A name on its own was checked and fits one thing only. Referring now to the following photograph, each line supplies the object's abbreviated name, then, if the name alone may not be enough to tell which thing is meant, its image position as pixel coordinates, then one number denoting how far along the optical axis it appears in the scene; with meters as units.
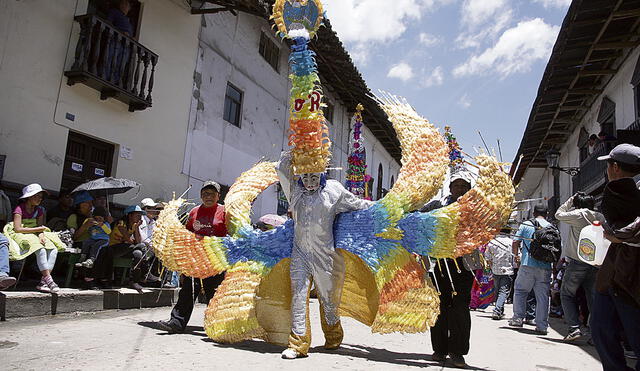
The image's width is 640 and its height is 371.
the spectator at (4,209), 6.00
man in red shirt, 4.66
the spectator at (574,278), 4.76
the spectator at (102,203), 7.26
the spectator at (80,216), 6.50
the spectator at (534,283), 6.28
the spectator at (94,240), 6.43
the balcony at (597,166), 8.36
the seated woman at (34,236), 5.40
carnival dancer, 3.97
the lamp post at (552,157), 12.98
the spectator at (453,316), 3.78
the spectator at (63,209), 6.88
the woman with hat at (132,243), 6.66
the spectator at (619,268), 2.62
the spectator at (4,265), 4.73
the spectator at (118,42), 8.48
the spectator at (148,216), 7.54
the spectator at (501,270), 7.89
